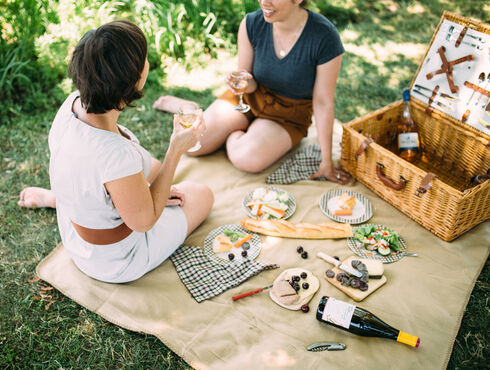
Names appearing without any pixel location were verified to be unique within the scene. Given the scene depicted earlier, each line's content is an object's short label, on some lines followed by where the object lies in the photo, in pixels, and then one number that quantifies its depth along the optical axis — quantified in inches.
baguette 101.4
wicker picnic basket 94.4
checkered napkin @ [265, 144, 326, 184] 121.6
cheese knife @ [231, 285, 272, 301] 87.8
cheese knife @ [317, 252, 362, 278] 89.0
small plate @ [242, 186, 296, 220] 108.5
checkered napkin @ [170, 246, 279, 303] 90.1
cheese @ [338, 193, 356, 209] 107.5
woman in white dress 64.2
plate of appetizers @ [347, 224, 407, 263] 95.8
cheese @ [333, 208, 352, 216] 106.5
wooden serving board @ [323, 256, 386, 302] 86.3
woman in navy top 106.3
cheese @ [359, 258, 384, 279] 89.4
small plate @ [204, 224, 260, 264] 96.9
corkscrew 77.7
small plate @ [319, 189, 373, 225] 106.1
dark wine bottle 78.2
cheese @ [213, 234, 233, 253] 97.8
